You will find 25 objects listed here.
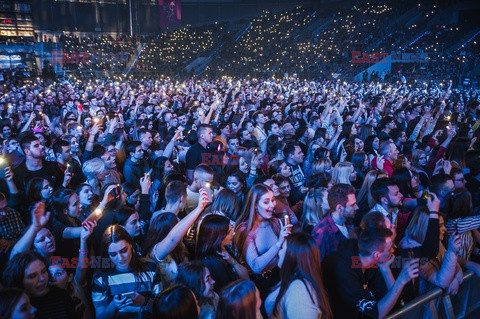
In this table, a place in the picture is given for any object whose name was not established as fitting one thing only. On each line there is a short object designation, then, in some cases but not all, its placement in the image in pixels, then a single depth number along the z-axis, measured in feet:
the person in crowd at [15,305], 7.45
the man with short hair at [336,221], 11.11
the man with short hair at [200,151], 19.69
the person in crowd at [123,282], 8.90
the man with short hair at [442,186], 14.01
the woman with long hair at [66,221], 11.94
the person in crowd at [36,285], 8.72
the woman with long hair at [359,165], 18.90
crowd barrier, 9.31
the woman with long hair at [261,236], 10.58
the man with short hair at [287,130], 26.43
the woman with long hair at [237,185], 15.14
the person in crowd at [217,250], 9.81
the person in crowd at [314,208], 13.00
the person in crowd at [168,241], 10.03
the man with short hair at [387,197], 12.62
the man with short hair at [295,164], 17.72
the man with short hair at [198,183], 14.90
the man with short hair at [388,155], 18.69
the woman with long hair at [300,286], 8.02
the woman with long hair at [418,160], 19.04
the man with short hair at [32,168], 16.38
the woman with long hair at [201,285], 8.32
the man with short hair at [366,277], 8.46
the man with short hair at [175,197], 12.28
